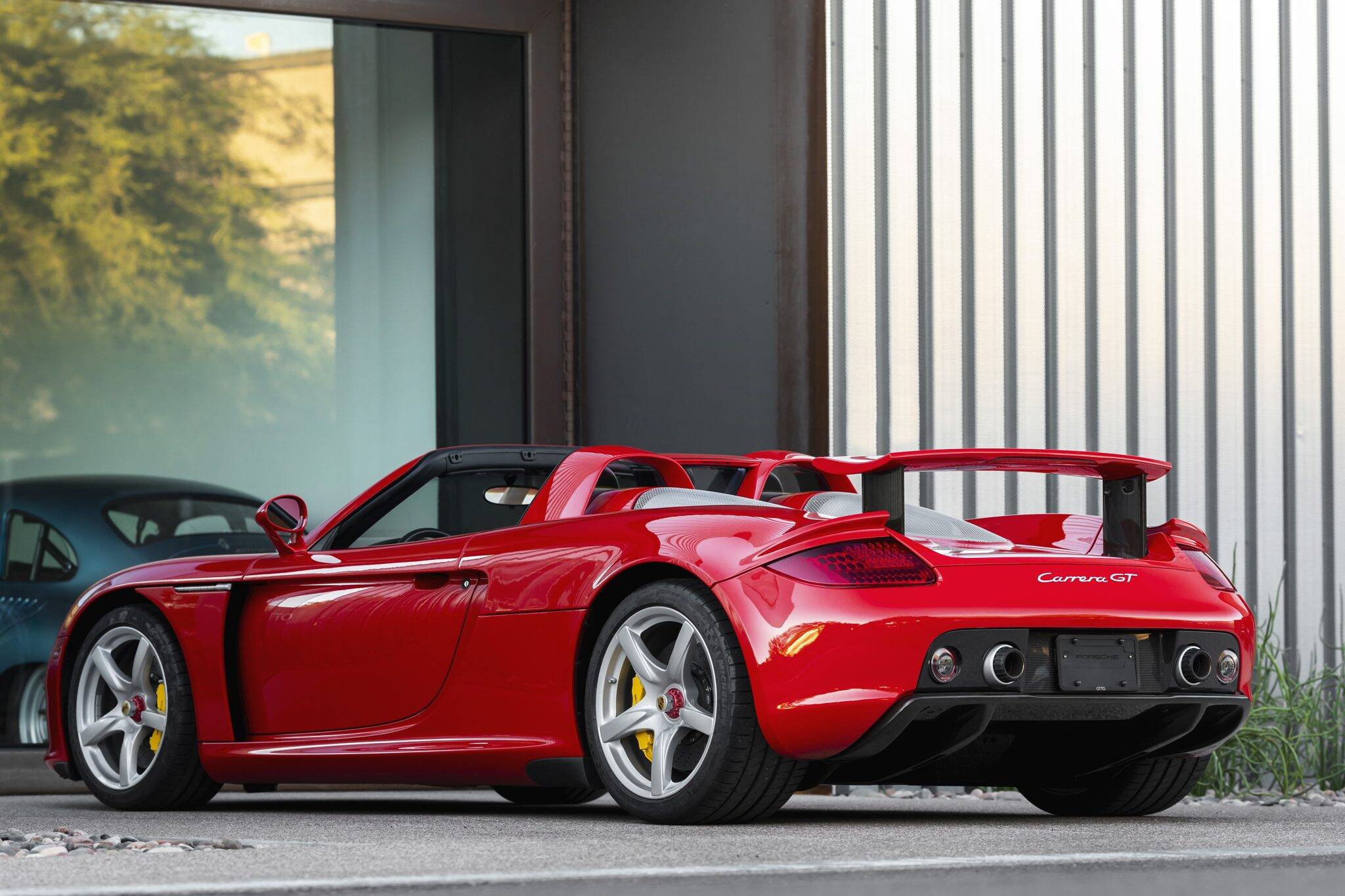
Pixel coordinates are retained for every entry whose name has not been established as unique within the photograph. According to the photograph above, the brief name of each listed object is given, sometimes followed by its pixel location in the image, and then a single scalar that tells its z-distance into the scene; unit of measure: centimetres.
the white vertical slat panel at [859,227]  1726
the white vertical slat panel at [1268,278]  1801
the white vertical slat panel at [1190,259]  1796
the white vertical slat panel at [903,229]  1738
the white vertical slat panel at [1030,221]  1770
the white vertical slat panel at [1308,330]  1793
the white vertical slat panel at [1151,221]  1801
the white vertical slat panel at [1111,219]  1790
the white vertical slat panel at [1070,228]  1779
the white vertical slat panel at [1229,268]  1799
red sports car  907
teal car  1706
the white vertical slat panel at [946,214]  1751
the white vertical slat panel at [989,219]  1759
